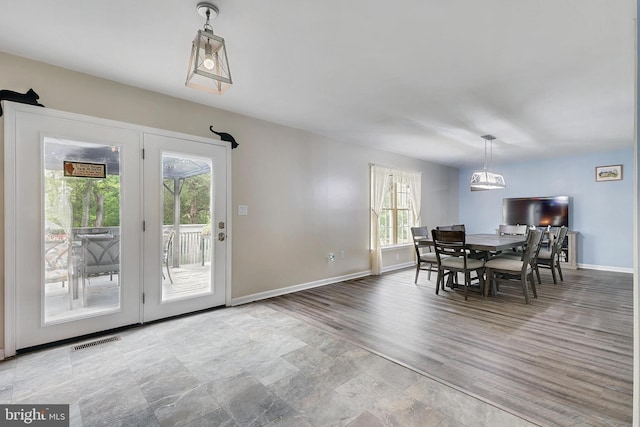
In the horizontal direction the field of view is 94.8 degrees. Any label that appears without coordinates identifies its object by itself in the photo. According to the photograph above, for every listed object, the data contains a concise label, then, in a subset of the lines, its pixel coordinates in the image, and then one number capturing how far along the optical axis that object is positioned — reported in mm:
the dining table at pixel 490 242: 3895
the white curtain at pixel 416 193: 6652
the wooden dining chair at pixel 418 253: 4680
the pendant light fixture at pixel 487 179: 4775
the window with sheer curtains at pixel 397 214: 6207
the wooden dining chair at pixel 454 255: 4059
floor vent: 2570
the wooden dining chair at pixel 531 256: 4180
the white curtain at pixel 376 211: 5637
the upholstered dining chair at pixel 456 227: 5730
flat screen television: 6421
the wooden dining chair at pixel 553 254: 4816
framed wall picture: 5836
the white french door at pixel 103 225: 2482
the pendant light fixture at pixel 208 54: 1827
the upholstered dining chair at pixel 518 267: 3754
